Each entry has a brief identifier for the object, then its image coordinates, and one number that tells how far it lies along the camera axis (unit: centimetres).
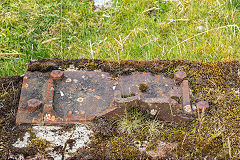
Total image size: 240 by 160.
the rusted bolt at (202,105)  235
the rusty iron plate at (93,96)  228
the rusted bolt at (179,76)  258
